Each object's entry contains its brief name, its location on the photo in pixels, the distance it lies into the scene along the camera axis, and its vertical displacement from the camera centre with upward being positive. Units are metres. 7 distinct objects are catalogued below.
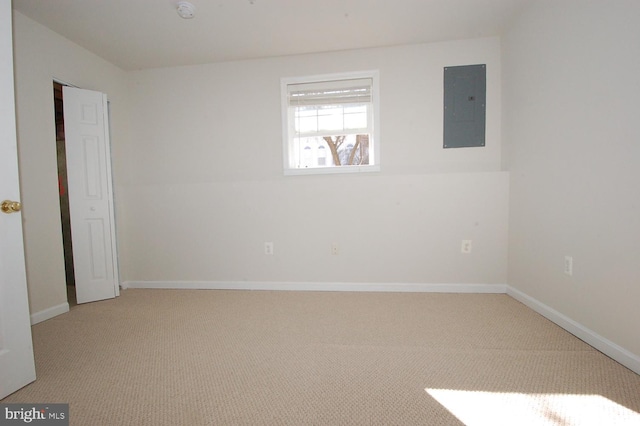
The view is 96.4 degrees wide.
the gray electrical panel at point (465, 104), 2.85 +0.91
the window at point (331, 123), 3.03 +0.81
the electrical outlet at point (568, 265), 2.01 -0.52
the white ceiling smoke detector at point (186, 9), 2.21 +1.51
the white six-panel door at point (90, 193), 2.77 +0.09
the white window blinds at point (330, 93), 3.04 +1.13
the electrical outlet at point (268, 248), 3.16 -0.54
